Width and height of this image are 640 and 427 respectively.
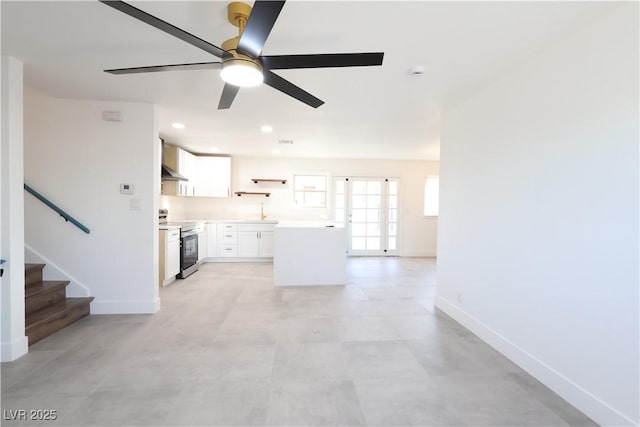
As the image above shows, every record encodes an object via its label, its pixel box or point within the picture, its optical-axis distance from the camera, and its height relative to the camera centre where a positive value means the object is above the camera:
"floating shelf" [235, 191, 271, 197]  6.56 +0.30
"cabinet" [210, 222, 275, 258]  6.07 -0.72
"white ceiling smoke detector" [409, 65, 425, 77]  2.24 +1.12
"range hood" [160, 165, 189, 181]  4.83 +0.52
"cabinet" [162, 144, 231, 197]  5.76 +0.64
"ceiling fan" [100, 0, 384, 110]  1.30 +0.82
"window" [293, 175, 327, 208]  6.82 +0.39
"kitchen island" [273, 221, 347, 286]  4.47 -0.76
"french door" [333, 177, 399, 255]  6.95 -0.11
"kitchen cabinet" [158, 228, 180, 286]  4.23 -0.79
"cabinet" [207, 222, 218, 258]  6.04 -0.71
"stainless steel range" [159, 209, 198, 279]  4.78 -0.72
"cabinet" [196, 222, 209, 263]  5.63 -0.70
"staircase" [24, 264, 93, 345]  2.60 -1.07
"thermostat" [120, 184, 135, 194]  3.19 +0.18
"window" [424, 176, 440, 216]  7.13 +0.34
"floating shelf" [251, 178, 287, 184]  6.56 +0.62
